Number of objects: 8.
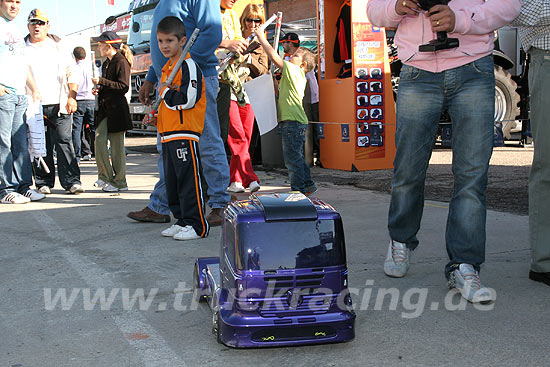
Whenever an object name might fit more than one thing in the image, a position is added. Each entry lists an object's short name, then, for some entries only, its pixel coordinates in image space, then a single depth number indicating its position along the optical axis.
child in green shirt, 6.43
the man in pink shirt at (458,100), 3.40
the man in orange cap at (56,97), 7.60
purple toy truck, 2.64
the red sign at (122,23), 20.30
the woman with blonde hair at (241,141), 7.40
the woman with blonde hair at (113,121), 7.63
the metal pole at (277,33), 6.78
